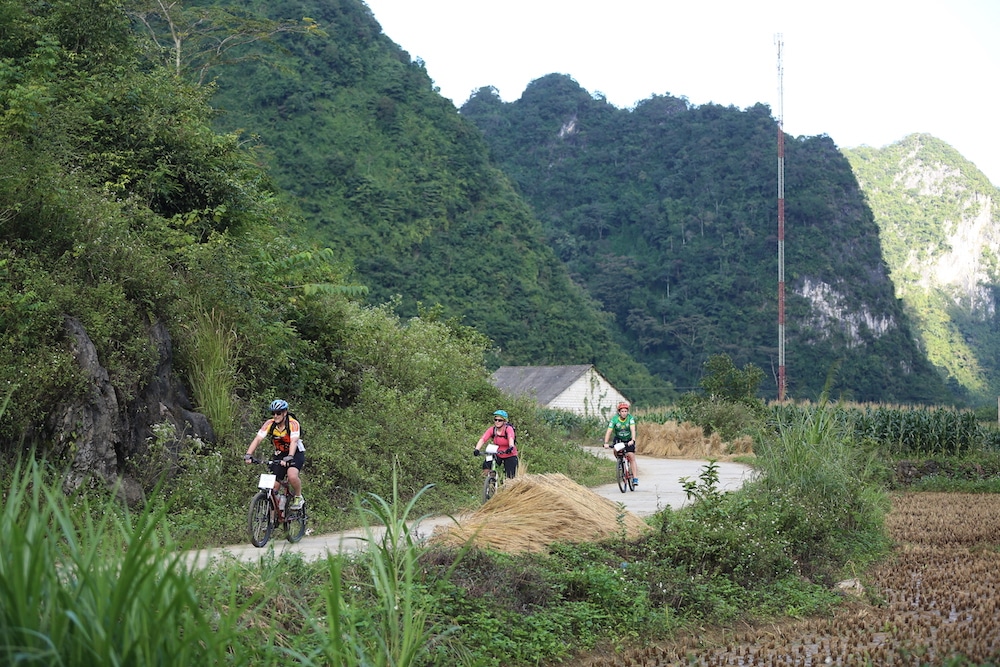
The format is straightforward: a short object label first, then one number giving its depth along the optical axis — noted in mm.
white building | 58531
